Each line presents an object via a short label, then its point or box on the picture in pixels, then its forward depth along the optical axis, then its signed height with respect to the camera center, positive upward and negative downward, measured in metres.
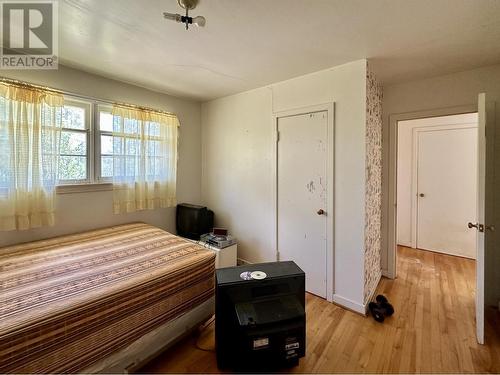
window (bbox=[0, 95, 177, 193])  2.16 +0.42
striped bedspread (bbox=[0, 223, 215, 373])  1.10 -0.64
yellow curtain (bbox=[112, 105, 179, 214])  2.69 +0.32
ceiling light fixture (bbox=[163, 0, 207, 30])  1.36 +1.00
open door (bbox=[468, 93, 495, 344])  1.75 -0.27
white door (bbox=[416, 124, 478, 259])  3.44 -0.04
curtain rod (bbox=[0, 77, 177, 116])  1.96 +0.91
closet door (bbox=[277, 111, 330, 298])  2.42 -0.10
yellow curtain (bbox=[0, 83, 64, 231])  1.95 +0.26
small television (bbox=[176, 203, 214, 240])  3.10 -0.49
